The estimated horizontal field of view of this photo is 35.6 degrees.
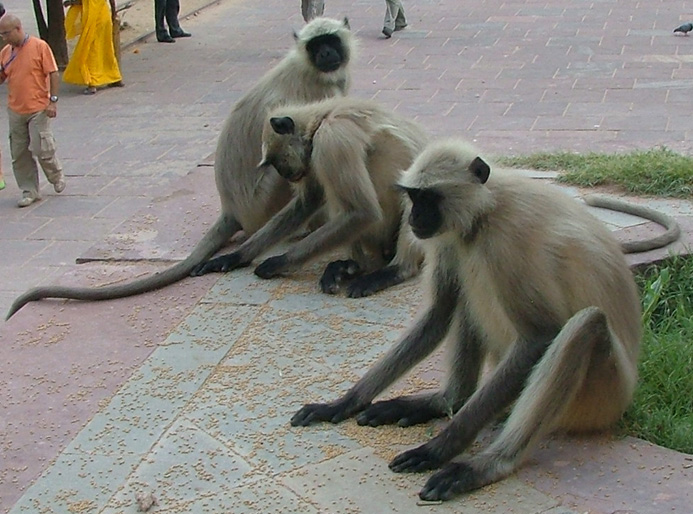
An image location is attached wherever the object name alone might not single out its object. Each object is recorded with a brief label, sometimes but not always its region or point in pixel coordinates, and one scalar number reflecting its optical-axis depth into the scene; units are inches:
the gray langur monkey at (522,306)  118.3
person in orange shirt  299.3
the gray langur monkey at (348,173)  185.6
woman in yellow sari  411.2
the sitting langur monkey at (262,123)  216.7
